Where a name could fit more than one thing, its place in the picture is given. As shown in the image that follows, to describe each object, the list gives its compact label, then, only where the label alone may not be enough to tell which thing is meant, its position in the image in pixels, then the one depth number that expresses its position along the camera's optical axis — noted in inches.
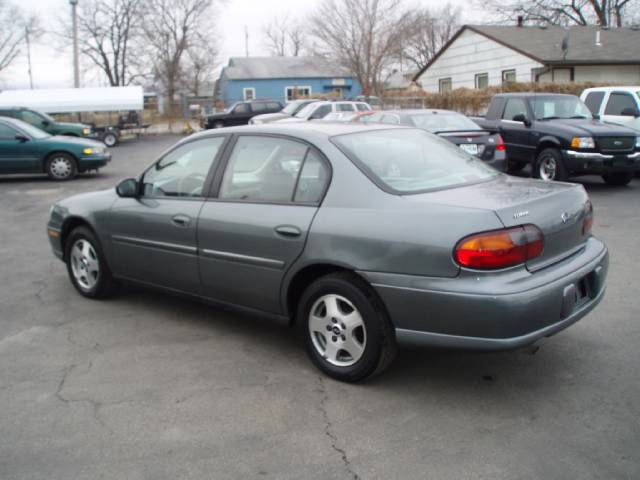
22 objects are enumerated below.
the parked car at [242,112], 1298.0
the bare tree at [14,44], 2406.5
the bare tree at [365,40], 1406.3
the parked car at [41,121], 855.7
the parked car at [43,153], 591.2
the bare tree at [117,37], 2134.6
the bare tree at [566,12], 1718.8
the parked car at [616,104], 518.3
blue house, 2279.8
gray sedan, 137.7
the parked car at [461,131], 446.0
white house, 1063.0
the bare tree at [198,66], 2228.1
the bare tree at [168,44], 2128.4
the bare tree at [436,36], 2888.8
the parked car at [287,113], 976.3
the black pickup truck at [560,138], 454.9
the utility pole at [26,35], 2417.6
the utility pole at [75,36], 1148.0
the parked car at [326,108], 964.0
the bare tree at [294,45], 3334.2
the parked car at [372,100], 1260.0
